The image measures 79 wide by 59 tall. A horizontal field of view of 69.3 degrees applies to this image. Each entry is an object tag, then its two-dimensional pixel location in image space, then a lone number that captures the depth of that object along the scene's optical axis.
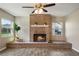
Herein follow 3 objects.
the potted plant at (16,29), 2.70
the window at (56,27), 2.96
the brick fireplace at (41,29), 2.95
